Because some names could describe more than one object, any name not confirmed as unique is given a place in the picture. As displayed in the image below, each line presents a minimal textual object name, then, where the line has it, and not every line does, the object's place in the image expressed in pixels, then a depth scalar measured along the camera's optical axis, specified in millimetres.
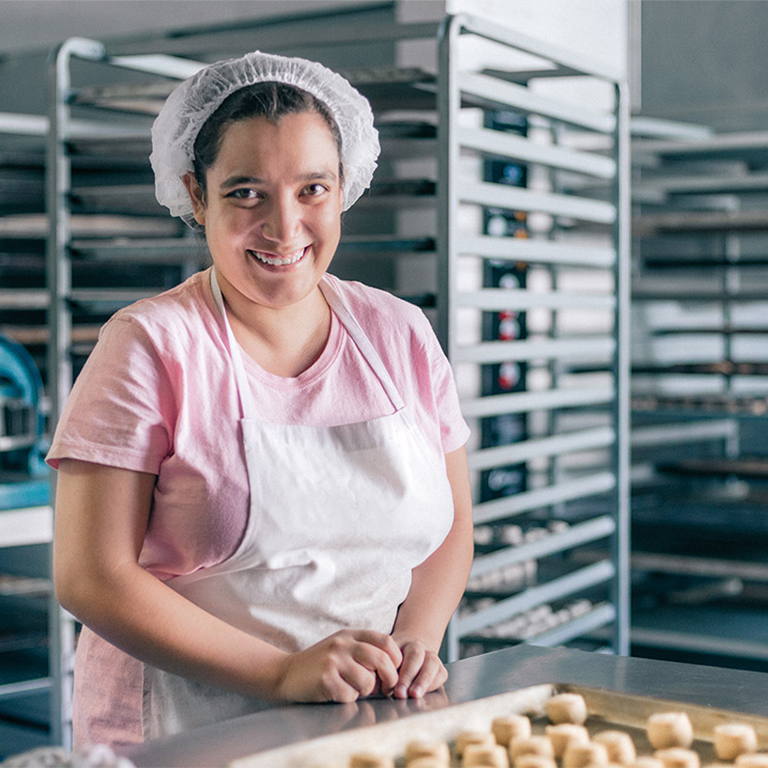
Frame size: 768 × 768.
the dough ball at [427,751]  1165
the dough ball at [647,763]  1133
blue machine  2826
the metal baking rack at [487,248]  2479
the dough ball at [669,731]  1215
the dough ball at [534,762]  1145
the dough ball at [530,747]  1188
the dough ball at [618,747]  1179
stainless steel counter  1156
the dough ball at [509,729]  1238
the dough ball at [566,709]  1291
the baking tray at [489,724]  1146
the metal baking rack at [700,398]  3752
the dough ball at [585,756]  1152
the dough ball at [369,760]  1131
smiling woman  1407
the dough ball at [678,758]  1151
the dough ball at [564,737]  1203
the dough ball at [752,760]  1128
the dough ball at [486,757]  1148
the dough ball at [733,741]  1188
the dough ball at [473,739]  1204
